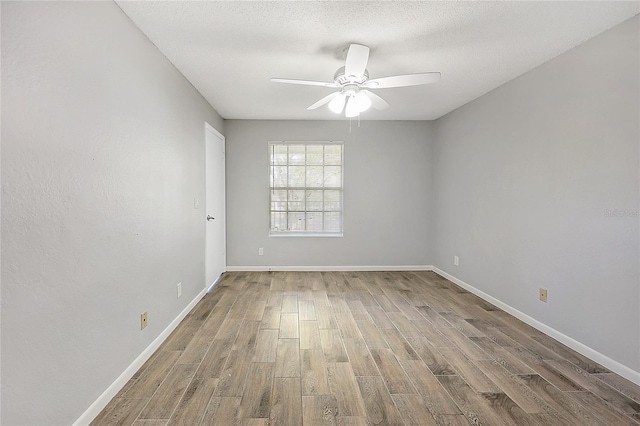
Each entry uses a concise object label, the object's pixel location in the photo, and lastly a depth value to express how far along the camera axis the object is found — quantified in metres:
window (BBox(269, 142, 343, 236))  4.70
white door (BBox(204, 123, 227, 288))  3.71
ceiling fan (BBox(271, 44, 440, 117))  2.11
